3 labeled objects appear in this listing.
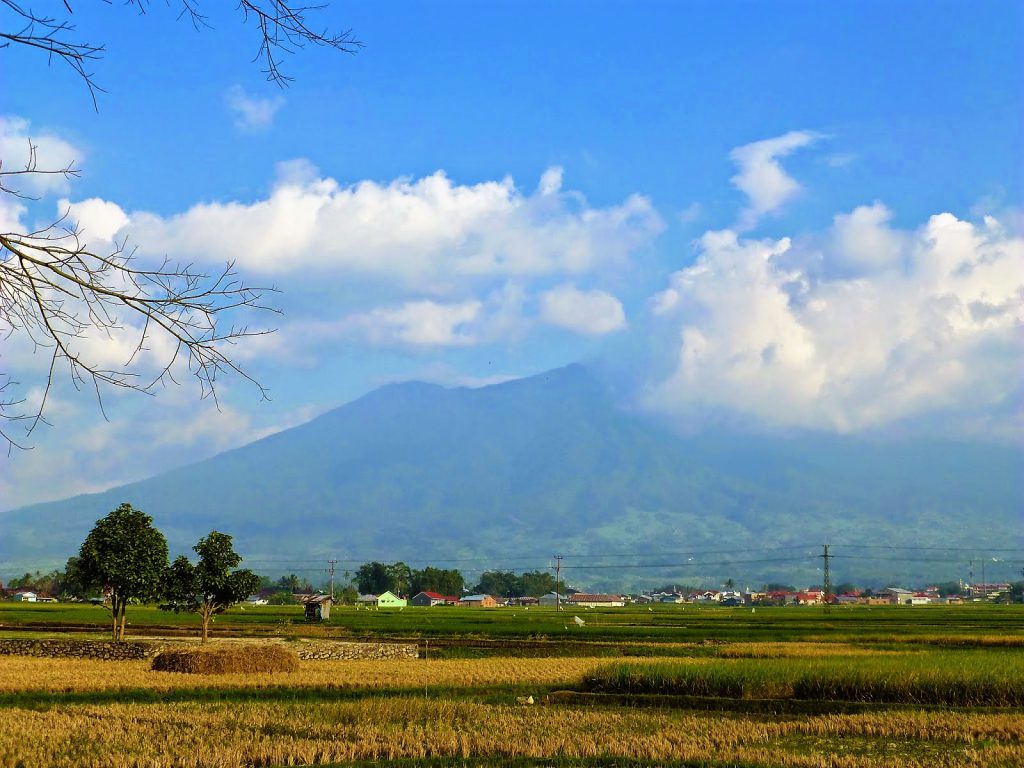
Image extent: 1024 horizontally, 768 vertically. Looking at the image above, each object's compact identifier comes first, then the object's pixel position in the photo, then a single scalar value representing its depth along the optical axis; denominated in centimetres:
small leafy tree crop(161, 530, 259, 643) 5312
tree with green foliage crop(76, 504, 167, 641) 4909
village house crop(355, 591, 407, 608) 18865
